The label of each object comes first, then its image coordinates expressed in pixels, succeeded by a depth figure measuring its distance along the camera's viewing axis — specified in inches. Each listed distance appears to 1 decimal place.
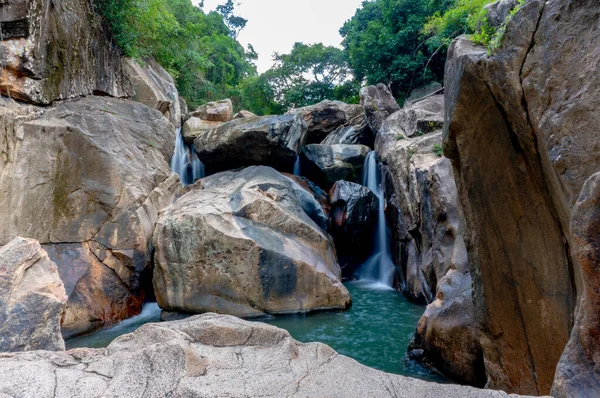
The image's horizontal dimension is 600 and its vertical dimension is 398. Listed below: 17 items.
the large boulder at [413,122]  453.7
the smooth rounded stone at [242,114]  732.0
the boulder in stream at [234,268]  362.9
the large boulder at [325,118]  703.1
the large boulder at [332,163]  568.7
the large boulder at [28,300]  158.4
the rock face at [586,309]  81.6
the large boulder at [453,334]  218.7
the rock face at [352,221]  521.7
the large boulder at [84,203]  338.0
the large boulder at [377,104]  606.0
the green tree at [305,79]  963.3
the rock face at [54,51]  343.9
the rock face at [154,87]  550.6
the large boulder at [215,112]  707.4
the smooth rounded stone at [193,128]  637.9
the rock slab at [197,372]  105.7
